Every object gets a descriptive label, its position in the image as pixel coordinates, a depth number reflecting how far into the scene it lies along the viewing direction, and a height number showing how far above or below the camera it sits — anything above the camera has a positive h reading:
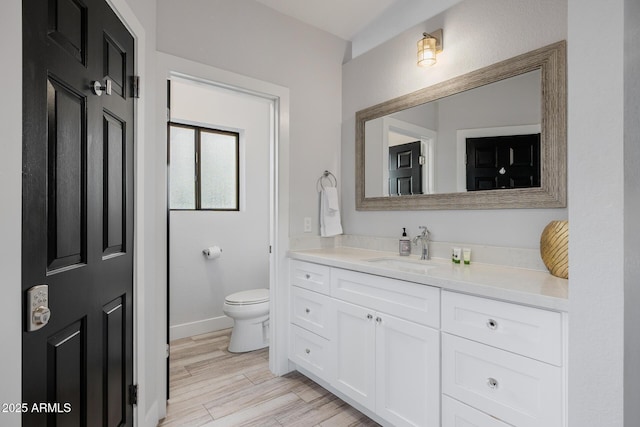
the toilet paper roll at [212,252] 3.12 -0.39
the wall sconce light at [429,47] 1.99 +1.02
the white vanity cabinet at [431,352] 1.12 -0.62
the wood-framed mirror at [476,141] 1.56 +0.42
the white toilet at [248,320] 2.66 -0.93
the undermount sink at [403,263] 1.91 -0.32
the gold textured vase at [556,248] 1.39 -0.16
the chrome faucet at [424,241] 2.06 -0.19
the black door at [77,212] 0.86 +0.00
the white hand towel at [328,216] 2.54 -0.03
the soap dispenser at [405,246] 2.16 -0.23
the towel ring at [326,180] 2.58 +0.26
